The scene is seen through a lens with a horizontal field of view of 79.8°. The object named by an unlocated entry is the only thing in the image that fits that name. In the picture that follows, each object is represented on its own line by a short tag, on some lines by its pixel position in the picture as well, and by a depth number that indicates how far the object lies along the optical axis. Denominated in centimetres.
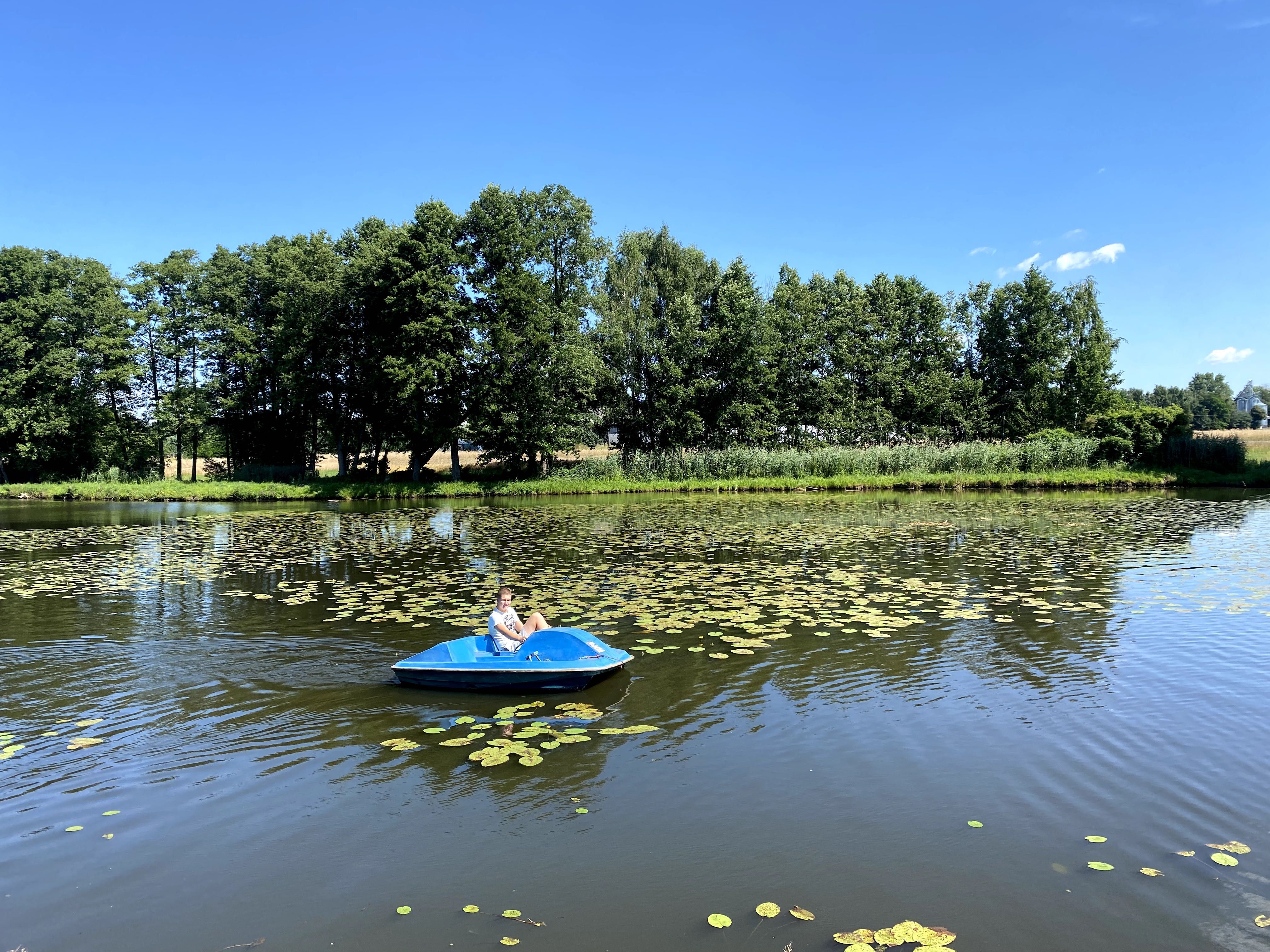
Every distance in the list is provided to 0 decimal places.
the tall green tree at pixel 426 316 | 3950
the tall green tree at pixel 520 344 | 4109
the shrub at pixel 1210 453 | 3769
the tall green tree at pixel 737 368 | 4562
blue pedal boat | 791
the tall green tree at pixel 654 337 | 4447
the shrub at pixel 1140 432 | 3888
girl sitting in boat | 880
